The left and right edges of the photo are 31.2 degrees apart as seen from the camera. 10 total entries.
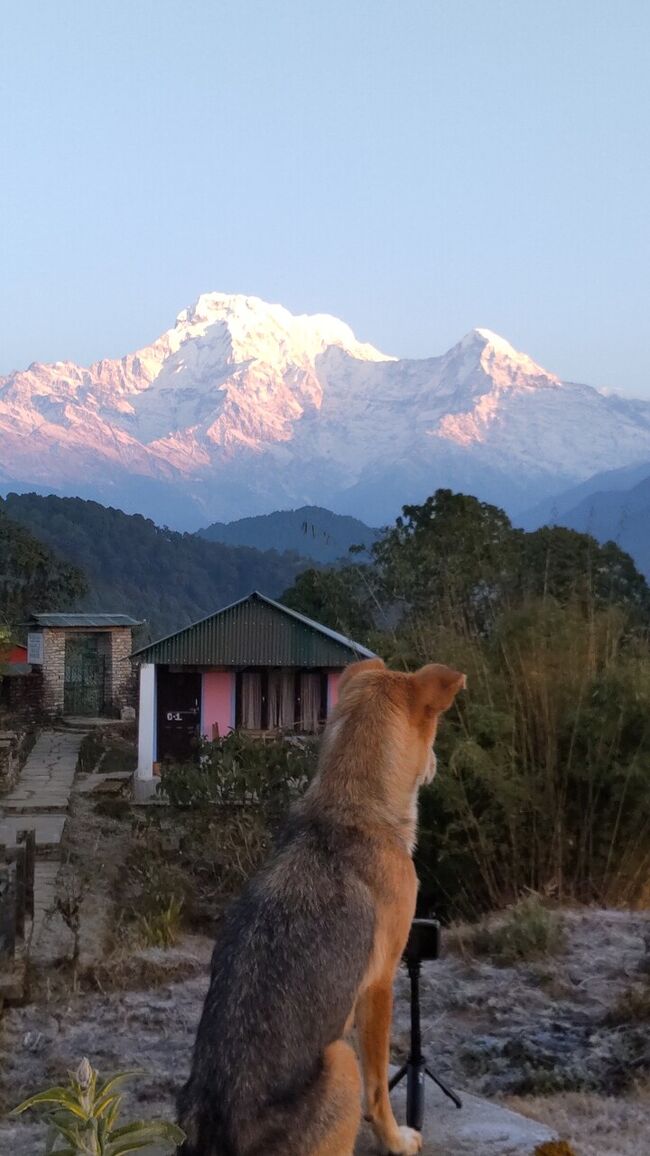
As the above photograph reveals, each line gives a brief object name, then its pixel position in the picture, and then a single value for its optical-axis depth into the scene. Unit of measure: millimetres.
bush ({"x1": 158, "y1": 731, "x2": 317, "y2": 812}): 12289
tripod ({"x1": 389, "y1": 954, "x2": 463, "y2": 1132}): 4320
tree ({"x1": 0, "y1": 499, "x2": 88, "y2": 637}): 54594
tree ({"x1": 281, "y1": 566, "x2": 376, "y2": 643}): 38781
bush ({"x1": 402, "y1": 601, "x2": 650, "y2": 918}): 7895
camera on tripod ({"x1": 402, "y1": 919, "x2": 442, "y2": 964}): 4379
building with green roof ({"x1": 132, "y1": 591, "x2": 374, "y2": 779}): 24203
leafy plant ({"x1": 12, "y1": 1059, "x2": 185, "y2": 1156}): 3279
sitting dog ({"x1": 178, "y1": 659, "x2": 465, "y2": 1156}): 3094
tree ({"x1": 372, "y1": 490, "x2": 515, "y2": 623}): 32594
